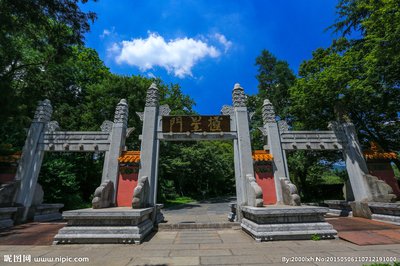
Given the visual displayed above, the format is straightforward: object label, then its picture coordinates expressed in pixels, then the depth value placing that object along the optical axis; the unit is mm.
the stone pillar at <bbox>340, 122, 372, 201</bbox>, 9422
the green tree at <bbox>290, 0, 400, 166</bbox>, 8180
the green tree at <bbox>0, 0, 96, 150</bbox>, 6480
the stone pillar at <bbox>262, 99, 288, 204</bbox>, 9012
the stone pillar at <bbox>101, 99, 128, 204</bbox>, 8938
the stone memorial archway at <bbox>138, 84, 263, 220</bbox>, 8646
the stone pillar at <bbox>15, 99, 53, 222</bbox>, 9124
